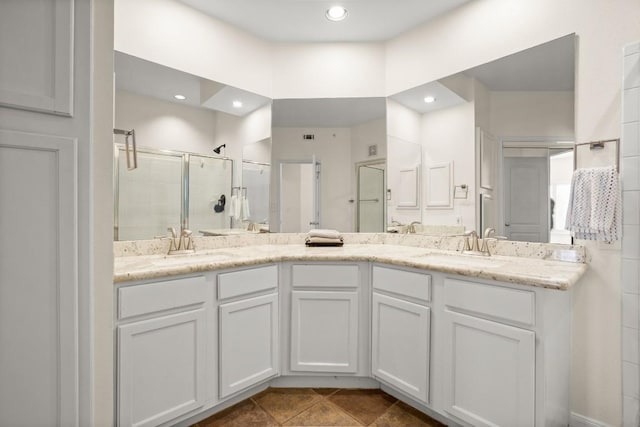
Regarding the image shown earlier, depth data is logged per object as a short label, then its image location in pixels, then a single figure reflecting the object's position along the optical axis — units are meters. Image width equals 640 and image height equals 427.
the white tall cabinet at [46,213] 0.88
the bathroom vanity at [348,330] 1.39
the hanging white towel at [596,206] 1.48
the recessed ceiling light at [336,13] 2.28
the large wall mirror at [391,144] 1.86
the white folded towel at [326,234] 2.46
